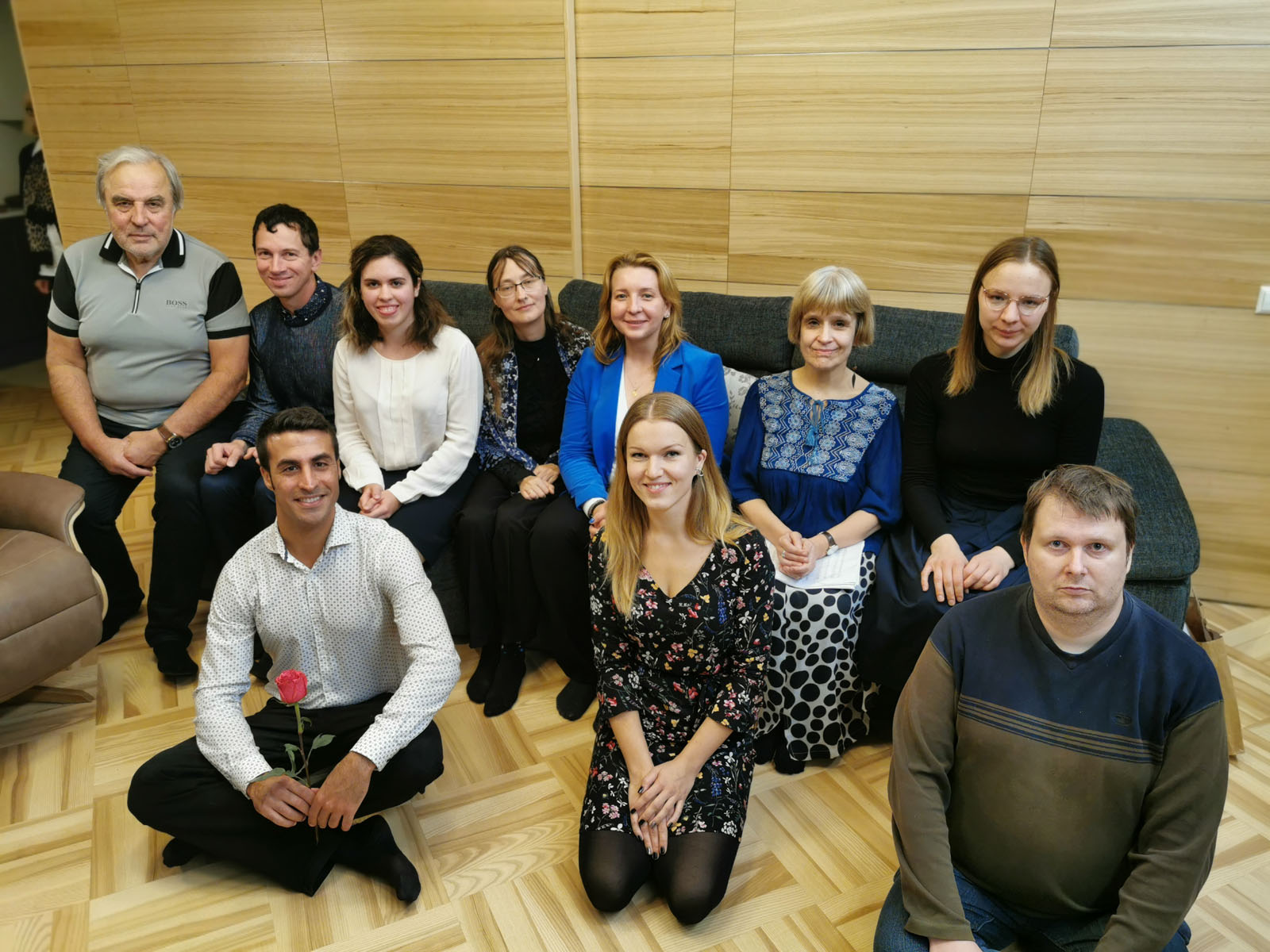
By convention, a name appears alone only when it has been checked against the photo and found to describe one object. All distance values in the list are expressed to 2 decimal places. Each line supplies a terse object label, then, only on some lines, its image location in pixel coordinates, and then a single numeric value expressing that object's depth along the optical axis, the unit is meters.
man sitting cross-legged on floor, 1.88
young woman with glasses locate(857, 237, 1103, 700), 2.16
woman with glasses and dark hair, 2.61
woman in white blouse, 2.64
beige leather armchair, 2.27
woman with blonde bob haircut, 2.26
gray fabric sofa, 2.28
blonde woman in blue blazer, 2.53
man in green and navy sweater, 1.39
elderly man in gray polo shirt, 2.71
